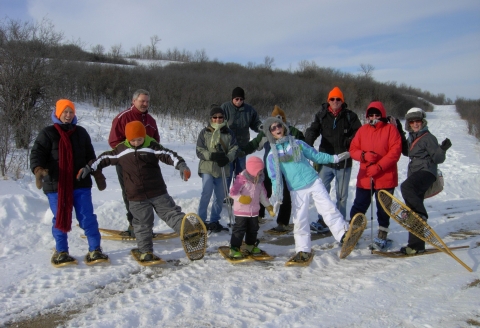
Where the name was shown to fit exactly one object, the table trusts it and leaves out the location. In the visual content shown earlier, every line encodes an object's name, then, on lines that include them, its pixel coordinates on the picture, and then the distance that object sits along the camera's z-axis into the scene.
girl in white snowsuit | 4.46
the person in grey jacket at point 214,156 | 5.32
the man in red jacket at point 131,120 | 4.94
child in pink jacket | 4.51
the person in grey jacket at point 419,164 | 4.64
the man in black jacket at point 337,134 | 5.44
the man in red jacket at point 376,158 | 4.81
